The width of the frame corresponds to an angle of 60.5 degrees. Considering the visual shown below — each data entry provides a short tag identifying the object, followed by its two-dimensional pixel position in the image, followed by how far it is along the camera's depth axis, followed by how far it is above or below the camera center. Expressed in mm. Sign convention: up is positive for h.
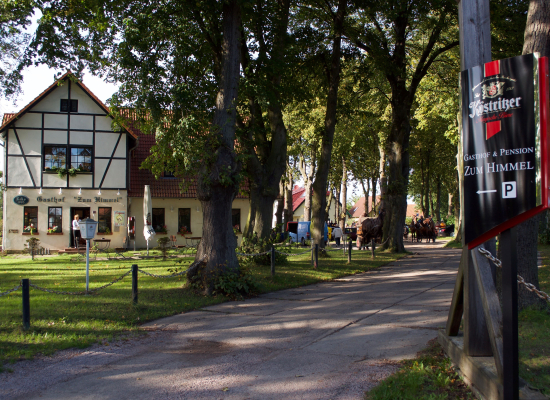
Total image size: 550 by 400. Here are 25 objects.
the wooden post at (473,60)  4922 +1777
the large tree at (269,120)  15516 +3665
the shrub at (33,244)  20705 -618
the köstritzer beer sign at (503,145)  3744 +631
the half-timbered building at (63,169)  25094 +3301
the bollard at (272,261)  13554 -1038
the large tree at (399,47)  19031 +7929
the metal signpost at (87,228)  10430 +27
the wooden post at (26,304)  7266 -1143
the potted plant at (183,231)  28844 -242
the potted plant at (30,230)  24812 +35
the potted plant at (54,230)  25156 +9
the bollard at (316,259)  16062 -1211
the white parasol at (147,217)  20672 +484
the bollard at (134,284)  9245 -1108
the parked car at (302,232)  34562 -571
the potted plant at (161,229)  28750 -84
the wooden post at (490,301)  4156 -797
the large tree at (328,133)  19406 +3755
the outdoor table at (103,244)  24569 -818
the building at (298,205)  64688 +2710
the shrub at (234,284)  10539 -1314
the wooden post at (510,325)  3803 -852
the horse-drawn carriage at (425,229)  36188 -582
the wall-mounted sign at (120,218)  26203 +590
